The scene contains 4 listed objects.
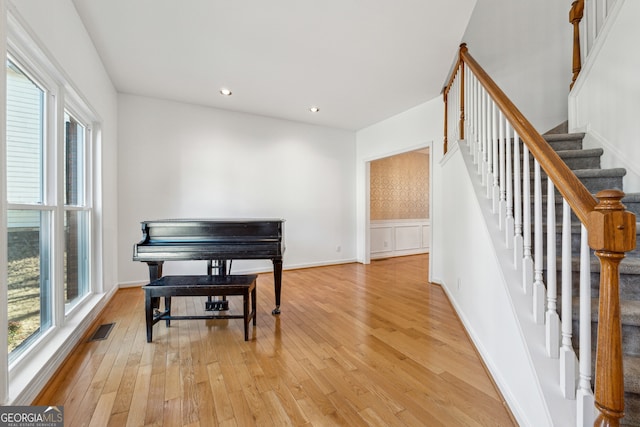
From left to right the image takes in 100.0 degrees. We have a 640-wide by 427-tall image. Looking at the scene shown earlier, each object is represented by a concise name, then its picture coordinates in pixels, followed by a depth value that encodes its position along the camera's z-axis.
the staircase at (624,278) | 1.05
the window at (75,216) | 2.42
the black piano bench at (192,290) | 2.18
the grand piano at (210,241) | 2.45
